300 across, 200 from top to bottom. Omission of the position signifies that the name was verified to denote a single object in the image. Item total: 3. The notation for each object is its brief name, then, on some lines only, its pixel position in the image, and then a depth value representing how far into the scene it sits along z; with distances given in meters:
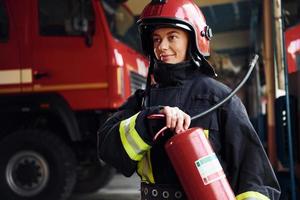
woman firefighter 1.69
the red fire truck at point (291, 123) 3.46
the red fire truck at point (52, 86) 5.16
